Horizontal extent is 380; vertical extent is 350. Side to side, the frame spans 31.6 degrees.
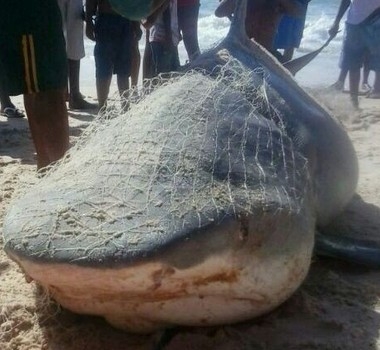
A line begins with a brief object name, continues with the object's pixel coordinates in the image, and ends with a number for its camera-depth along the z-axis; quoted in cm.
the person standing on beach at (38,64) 337
